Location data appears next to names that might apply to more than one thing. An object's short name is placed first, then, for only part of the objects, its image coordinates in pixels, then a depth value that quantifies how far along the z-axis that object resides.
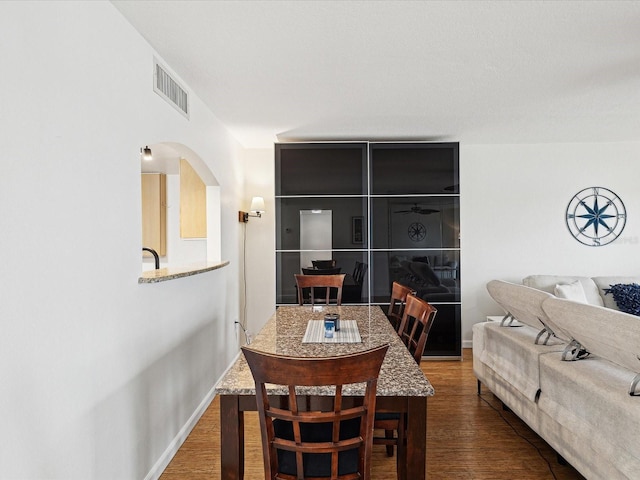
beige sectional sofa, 1.66
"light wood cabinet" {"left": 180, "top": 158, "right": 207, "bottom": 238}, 3.86
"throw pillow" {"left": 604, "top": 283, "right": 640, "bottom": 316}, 3.69
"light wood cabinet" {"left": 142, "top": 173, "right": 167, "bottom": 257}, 4.75
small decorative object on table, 2.17
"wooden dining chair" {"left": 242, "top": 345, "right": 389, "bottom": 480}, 1.17
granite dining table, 1.42
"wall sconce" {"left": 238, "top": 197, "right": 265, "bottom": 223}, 4.44
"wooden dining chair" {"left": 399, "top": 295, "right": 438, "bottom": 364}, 1.94
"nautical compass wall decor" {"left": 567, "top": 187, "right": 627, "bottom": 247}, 4.70
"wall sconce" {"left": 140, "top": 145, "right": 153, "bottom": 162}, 3.57
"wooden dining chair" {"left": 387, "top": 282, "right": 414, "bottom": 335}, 2.70
